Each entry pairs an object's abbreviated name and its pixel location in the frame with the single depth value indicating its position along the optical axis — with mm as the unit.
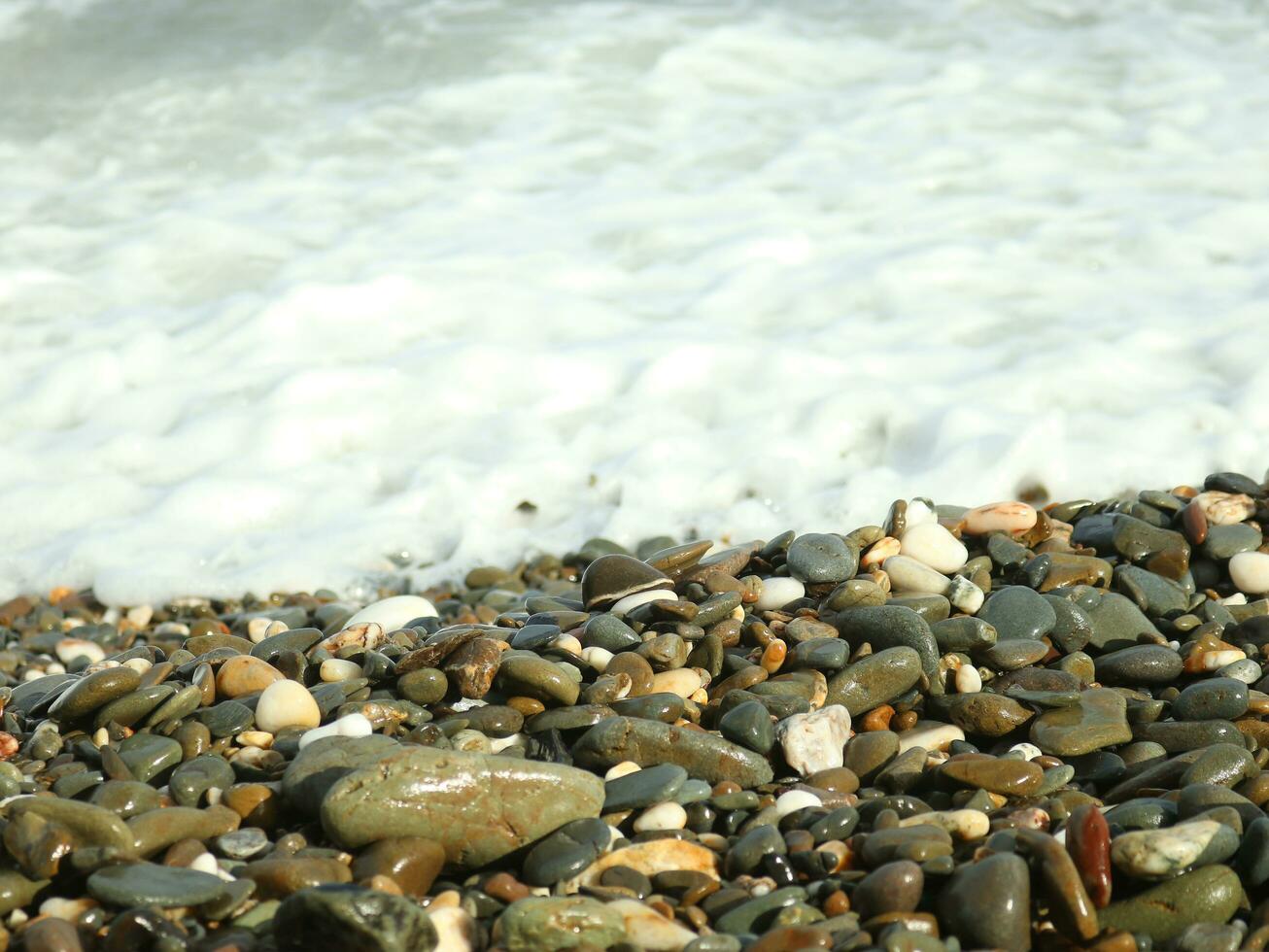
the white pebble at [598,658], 2576
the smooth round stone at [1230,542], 3115
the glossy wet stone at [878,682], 2521
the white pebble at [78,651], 3596
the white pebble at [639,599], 2861
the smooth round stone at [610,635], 2650
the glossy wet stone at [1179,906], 1901
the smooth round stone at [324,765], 2123
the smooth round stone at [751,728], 2332
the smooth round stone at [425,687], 2492
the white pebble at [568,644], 2613
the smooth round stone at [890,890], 1889
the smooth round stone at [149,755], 2303
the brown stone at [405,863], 1961
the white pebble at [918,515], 3192
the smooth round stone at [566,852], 1999
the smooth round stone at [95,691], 2443
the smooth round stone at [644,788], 2160
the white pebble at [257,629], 3520
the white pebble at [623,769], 2250
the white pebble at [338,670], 2633
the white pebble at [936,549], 3008
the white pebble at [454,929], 1831
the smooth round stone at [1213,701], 2477
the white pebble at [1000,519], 3197
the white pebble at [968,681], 2576
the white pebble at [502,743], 2359
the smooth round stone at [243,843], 2039
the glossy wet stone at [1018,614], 2732
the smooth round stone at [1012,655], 2637
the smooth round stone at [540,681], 2418
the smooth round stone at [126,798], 2135
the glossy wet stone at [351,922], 1726
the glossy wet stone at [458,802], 2023
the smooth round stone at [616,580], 2951
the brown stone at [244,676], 2582
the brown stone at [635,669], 2518
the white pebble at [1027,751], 2389
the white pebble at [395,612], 3215
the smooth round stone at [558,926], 1812
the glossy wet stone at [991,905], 1843
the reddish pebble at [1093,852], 1901
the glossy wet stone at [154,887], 1861
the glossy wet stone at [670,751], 2271
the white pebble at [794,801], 2174
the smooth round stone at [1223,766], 2240
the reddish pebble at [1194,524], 3160
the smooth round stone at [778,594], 2895
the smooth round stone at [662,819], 2139
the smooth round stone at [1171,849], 1919
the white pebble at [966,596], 2812
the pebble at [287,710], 2430
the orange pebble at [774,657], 2621
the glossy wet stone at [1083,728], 2391
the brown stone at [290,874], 1931
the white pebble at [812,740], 2324
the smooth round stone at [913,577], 2871
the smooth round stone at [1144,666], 2658
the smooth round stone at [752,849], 2023
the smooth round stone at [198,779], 2197
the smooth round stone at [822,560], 2936
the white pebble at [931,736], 2457
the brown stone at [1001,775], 2227
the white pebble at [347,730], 2311
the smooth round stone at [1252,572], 3035
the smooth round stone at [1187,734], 2391
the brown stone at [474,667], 2482
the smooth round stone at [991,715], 2471
